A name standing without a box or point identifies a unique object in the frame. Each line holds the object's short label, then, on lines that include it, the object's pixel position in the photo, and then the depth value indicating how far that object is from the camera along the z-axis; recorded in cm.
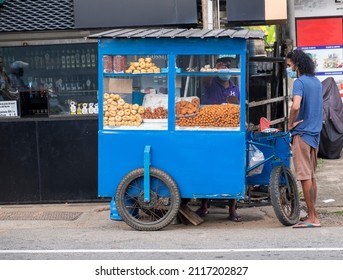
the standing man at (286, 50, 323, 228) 863
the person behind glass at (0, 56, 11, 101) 1084
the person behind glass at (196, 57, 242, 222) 855
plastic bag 892
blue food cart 852
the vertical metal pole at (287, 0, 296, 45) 1330
